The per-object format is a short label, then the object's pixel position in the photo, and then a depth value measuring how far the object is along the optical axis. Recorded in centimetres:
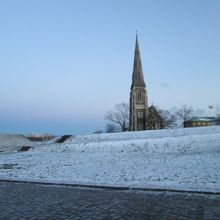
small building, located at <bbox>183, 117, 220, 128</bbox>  8393
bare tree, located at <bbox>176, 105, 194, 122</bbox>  7849
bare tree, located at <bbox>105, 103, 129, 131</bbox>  7886
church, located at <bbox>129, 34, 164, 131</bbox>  7118
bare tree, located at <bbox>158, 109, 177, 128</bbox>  7208
